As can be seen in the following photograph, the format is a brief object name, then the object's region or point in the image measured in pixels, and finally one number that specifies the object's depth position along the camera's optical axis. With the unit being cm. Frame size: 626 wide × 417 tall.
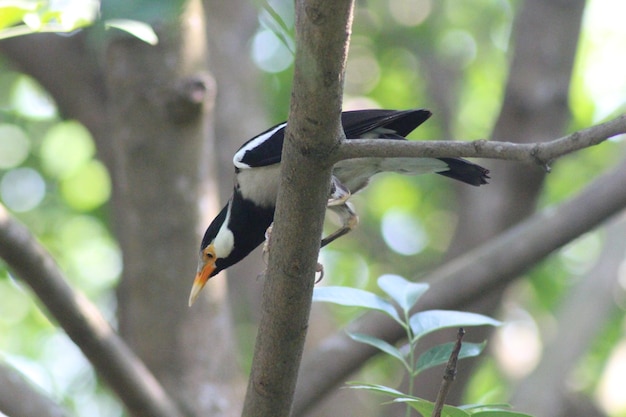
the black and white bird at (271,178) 595
